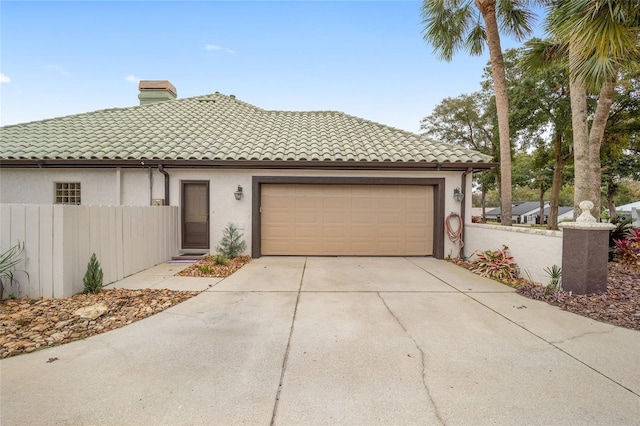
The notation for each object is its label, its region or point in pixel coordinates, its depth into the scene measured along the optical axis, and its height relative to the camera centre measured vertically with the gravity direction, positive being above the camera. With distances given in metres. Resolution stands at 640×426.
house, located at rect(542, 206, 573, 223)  52.48 -0.15
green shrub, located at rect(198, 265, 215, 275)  5.87 -1.40
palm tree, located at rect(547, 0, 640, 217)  4.52 +2.99
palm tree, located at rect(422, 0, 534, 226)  7.51 +5.45
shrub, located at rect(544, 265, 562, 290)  4.85 -1.23
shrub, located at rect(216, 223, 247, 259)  7.48 -1.03
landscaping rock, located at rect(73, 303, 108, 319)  3.56 -1.44
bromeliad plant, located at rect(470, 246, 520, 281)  5.82 -1.25
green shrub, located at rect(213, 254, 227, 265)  6.59 -1.33
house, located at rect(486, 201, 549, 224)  50.72 -0.59
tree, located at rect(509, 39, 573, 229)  13.36 +5.54
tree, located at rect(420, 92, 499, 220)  20.82 +7.12
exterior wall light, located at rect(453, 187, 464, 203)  7.82 +0.42
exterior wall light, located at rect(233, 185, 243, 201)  7.63 +0.39
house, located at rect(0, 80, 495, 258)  7.42 +0.68
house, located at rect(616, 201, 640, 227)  16.23 +0.14
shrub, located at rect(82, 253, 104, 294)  4.54 -1.25
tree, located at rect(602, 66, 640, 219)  12.94 +4.57
